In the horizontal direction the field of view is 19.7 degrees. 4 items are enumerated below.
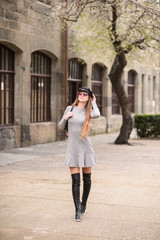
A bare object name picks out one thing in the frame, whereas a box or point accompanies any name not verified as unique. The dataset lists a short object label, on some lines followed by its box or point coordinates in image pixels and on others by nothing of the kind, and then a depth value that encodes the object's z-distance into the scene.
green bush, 18.22
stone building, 13.93
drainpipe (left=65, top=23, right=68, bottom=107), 17.09
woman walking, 5.88
